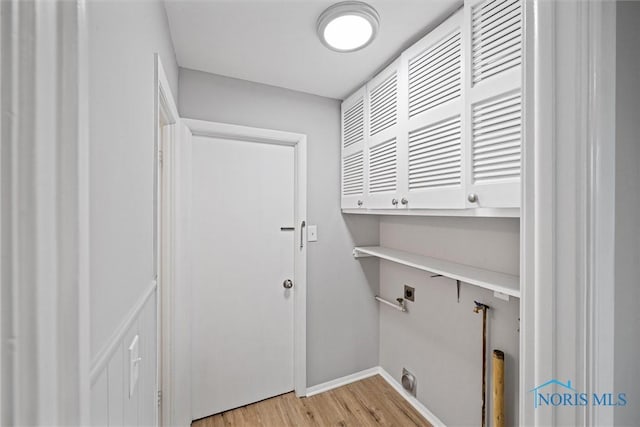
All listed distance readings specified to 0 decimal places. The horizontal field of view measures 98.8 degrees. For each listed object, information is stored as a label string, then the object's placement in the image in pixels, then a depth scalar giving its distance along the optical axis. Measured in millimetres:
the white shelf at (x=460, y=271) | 1123
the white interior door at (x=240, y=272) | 1827
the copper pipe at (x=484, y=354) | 1404
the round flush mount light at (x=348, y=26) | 1212
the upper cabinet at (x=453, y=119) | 980
